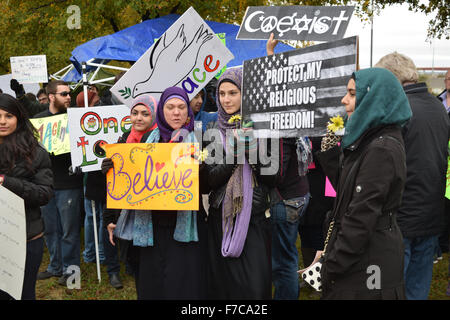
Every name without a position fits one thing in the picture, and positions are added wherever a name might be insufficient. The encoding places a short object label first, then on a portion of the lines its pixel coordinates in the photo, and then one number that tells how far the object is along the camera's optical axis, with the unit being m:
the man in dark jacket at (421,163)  3.62
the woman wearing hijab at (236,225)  3.19
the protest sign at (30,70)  8.31
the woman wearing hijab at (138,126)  3.51
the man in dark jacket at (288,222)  3.71
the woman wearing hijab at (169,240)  3.32
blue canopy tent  9.12
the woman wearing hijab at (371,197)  2.33
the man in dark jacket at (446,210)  4.83
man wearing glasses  5.32
